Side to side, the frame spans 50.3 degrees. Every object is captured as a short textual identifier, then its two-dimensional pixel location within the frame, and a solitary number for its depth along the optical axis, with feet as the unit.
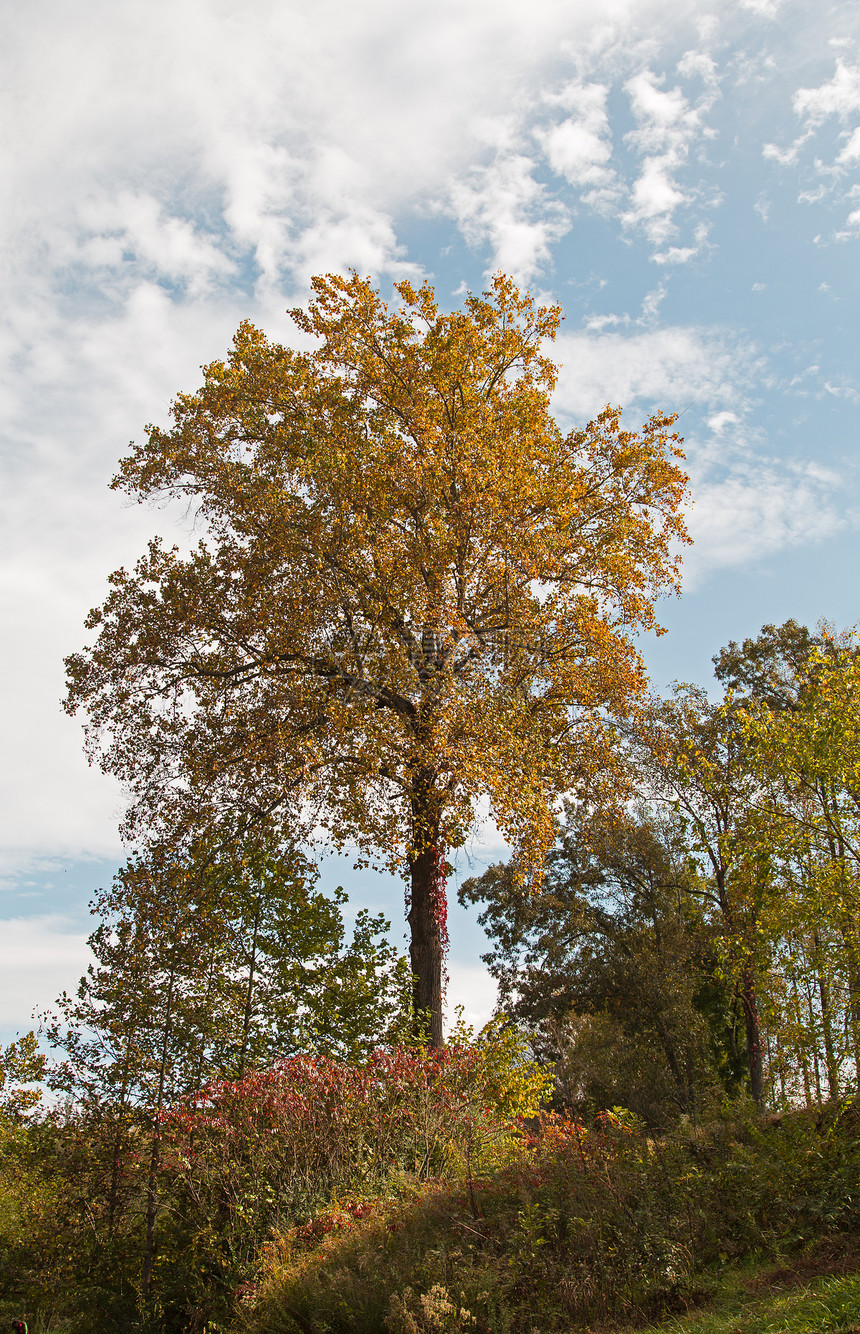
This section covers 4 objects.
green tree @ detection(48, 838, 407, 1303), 31.27
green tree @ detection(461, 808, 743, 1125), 79.56
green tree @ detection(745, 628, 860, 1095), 27.22
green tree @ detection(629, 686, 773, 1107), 29.66
